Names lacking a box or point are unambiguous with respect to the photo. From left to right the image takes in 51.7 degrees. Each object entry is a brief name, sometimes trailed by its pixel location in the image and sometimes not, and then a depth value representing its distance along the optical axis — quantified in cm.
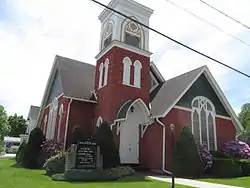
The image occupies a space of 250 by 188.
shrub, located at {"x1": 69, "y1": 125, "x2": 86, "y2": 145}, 1614
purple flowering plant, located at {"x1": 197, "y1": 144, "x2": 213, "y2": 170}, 1706
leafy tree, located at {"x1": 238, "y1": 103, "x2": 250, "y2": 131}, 5483
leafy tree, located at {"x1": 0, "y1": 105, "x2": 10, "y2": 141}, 5150
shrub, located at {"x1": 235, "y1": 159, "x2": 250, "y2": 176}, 1788
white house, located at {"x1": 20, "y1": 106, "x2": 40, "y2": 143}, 4334
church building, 1827
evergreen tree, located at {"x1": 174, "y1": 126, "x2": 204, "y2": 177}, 1565
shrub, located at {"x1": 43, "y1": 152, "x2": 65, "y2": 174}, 1400
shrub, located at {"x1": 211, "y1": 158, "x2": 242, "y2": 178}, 1669
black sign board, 1259
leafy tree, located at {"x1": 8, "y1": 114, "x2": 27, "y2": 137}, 7425
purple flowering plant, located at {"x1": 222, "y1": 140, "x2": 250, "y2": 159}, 1939
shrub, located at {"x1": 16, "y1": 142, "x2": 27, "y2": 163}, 1969
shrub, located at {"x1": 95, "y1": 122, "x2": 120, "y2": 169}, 1445
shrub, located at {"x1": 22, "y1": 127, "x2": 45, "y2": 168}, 1786
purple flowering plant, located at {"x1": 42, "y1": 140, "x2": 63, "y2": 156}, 1826
